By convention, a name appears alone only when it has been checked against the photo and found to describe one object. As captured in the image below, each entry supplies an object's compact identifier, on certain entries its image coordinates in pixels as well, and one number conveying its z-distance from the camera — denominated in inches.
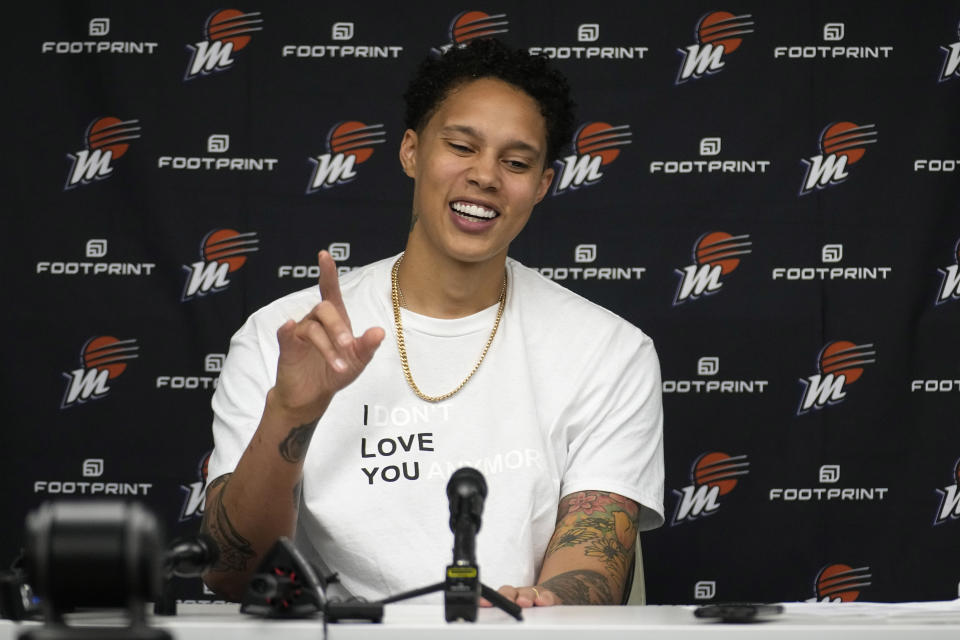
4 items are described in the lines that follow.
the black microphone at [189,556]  273.2
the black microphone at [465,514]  272.0
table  248.4
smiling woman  289.8
